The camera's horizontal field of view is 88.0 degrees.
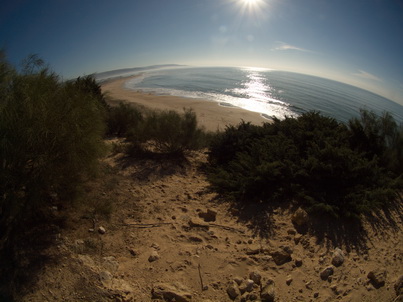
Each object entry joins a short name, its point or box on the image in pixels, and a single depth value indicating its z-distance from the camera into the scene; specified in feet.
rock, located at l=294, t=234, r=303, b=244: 12.94
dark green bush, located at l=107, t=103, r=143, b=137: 33.96
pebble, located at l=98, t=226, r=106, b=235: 12.27
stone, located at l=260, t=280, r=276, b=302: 9.24
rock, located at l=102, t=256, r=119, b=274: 9.93
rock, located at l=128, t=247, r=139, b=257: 11.28
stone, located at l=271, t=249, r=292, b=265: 11.42
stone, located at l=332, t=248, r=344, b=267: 11.28
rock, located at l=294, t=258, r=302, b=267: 11.29
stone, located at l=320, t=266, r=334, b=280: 10.54
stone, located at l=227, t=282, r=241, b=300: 9.36
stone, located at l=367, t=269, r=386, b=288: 10.13
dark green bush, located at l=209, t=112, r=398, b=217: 15.67
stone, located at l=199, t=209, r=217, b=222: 15.15
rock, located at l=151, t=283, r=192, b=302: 8.86
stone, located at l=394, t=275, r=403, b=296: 9.71
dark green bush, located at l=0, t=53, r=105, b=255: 9.15
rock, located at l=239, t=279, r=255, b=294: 9.62
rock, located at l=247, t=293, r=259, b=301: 9.29
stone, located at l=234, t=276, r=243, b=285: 10.02
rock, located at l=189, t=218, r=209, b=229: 14.25
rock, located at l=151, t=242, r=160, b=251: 11.87
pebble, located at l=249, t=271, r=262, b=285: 10.11
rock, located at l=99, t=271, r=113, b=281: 9.05
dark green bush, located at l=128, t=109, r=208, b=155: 25.30
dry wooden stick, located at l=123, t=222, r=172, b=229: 13.65
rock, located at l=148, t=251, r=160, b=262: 10.90
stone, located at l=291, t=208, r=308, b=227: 14.19
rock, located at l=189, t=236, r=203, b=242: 12.93
